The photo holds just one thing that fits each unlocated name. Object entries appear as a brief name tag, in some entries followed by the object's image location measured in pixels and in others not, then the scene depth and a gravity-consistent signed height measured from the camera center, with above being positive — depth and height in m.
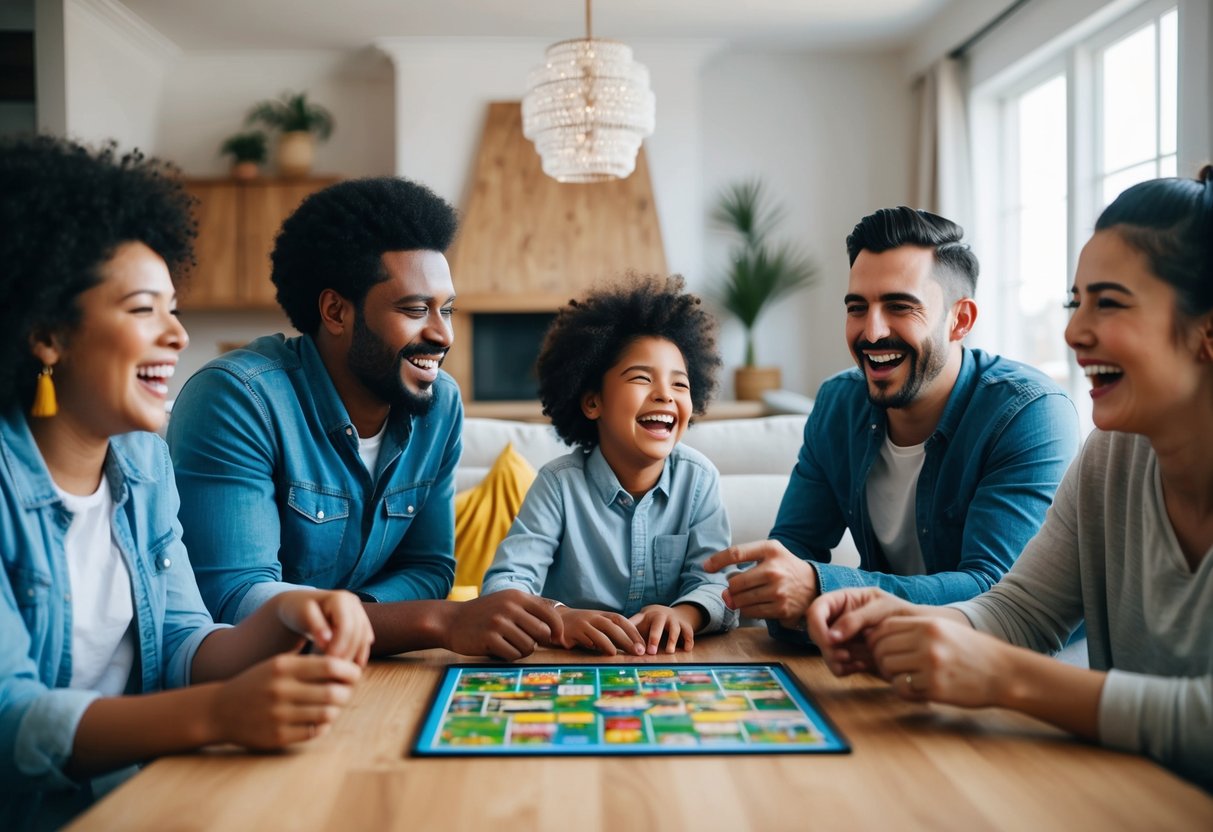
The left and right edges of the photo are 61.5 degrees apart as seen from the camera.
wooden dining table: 0.85 -0.36
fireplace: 6.84 +0.24
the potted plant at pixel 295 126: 6.59 +1.74
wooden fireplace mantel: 6.57 +1.03
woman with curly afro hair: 0.99 -0.17
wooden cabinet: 6.61 +1.04
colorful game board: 1.00 -0.35
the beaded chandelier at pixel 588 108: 3.90 +1.10
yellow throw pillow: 2.53 -0.32
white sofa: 2.98 -0.16
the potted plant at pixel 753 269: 6.64 +0.79
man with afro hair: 1.65 -0.05
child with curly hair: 1.77 -0.20
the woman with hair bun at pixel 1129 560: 1.02 -0.22
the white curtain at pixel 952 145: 6.11 +1.44
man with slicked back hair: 1.76 -0.09
